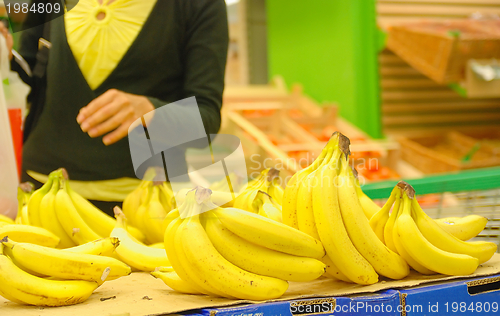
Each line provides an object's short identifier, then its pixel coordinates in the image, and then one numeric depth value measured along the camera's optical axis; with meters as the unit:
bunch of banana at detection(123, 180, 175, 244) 1.15
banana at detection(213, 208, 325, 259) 0.78
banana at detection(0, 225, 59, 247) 0.98
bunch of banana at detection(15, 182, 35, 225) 1.17
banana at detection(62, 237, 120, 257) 0.86
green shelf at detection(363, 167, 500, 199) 1.27
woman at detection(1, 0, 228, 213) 1.25
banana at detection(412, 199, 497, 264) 0.89
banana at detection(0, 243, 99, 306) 0.75
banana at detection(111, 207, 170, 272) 0.97
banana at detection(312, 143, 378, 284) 0.82
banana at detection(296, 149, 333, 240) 0.85
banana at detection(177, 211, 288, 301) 0.75
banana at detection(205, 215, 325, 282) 0.79
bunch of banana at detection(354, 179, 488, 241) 0.99
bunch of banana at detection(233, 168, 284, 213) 1.04
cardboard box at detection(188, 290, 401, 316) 0.73
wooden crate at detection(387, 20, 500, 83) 2.77
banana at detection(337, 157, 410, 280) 0.84
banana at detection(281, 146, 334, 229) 0.88
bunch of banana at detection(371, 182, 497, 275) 0.85
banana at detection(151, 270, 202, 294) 0.82
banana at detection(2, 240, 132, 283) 0.78
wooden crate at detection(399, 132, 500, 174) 2.93
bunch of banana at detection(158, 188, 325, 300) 0.76
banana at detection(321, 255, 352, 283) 0.85
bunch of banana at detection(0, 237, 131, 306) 0.76
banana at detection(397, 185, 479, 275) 0.85
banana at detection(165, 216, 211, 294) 0.79
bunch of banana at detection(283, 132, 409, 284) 0.82
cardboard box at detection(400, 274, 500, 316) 0.79
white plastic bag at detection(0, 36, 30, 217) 1.32
